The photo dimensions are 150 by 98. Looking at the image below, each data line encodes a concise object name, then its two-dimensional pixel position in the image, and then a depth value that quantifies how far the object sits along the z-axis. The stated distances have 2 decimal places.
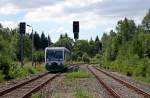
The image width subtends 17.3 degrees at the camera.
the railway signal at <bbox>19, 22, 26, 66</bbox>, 55.22
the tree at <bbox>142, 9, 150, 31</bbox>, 123.56
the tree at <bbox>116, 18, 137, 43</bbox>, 108.67
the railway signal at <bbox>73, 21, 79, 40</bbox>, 50.45
